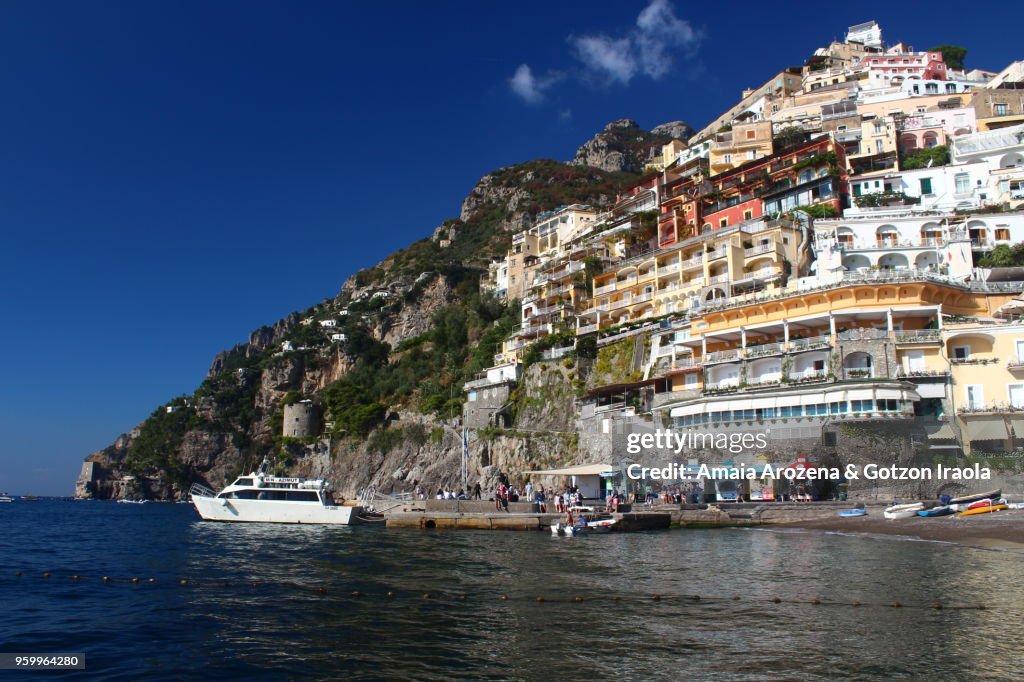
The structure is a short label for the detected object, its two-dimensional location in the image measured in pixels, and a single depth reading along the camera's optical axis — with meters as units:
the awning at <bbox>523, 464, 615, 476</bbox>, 40.16
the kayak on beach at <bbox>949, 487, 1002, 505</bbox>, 29.64
